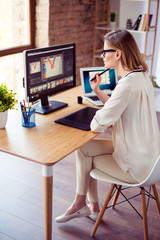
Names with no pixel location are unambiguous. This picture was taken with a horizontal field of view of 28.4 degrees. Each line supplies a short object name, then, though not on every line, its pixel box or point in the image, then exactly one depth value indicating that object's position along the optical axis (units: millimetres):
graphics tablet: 1966
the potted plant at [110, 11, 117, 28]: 4594
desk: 1600
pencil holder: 1900
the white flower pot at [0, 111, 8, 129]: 1862
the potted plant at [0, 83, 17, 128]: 1860
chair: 1667
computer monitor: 2074
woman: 1757
